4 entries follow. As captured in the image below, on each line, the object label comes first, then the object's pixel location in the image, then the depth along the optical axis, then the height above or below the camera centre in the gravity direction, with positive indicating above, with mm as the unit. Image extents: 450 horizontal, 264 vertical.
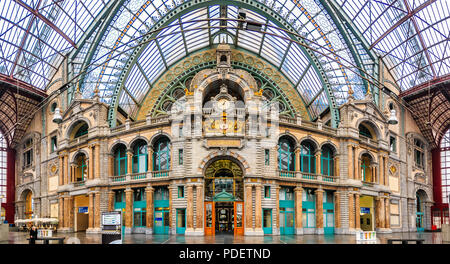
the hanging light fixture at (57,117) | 33778 +4414
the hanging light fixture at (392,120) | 33750 +3884
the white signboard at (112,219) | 25000 -2407
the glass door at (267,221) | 44153 -4635
